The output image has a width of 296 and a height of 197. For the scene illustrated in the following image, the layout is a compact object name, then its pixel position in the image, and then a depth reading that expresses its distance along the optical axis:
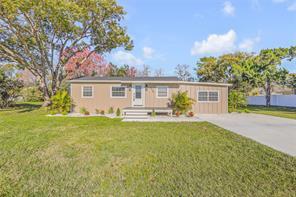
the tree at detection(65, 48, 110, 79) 17.01
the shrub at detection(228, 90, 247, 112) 10.97
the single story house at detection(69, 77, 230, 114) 10.10
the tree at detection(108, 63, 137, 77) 20.14
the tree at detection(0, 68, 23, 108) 11.99
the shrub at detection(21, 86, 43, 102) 19.48
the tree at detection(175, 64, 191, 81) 24.35
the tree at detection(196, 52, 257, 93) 13.16
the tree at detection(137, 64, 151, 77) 25.04
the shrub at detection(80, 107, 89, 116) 9.87
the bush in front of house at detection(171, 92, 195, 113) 9.52
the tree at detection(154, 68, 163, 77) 26.59
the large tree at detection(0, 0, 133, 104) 9.52
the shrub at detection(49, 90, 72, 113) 9.63
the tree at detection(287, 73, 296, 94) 13.66
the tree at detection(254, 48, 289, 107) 13.07
